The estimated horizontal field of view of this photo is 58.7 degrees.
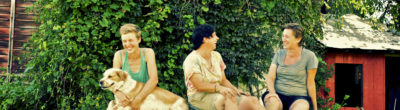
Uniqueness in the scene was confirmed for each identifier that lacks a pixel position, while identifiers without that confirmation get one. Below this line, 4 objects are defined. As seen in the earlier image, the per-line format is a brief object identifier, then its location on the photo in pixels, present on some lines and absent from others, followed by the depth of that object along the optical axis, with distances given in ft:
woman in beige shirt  10.90
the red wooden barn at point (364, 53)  30.35
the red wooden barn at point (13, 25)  24.31
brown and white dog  10.61
